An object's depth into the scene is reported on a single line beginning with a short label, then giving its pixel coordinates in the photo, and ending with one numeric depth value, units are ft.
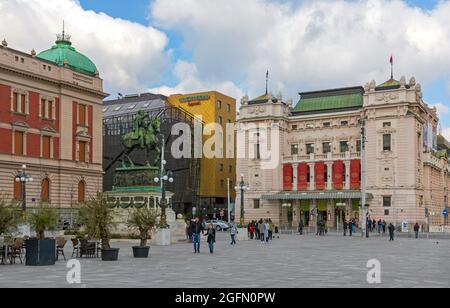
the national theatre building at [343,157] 269.44
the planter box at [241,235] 157.32
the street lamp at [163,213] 128.13
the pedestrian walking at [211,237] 104.13
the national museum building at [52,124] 192.03
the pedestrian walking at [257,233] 160.31
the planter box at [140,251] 91.45
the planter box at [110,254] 84.99
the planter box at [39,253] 76.69
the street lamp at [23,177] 145.23
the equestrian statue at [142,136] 154.71
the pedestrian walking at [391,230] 158.59
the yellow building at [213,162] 339.36
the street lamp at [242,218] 160.17
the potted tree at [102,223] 85.30
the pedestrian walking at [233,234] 136.15
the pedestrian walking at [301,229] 204.09
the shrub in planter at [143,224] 91.71
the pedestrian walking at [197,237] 105.50
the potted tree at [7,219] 79.20
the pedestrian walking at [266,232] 144.66
